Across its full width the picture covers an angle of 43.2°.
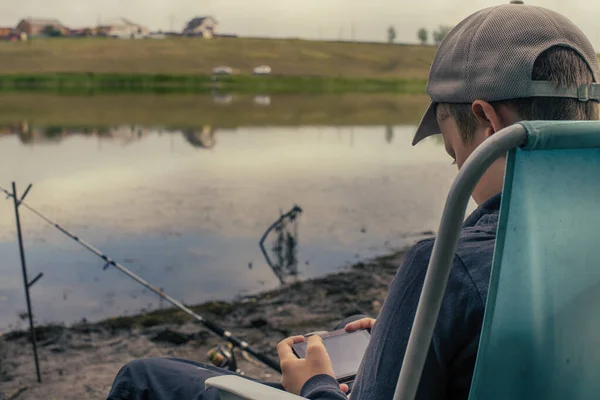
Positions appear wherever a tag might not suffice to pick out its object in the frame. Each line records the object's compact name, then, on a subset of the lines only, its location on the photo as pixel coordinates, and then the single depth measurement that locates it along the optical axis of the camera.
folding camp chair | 0.88
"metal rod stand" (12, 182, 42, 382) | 4.32
